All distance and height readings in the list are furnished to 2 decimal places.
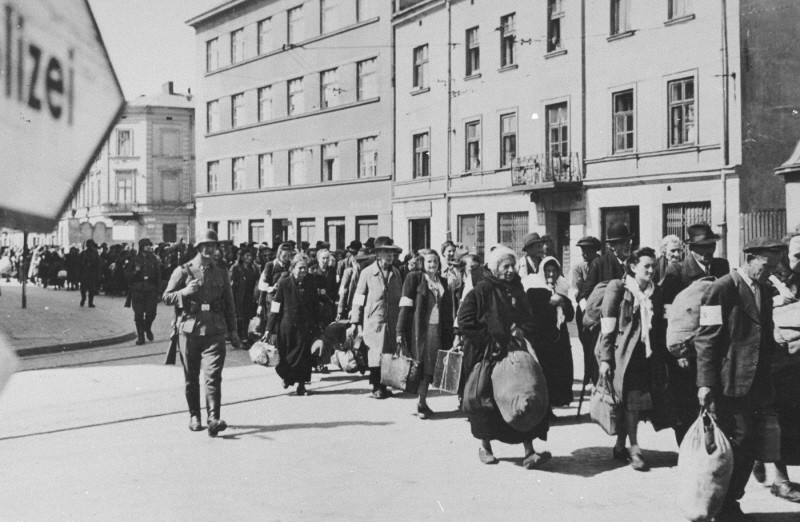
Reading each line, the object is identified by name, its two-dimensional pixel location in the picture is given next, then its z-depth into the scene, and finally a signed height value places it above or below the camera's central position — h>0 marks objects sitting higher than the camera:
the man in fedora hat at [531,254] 9.48 +0.17
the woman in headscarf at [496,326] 6.71 -0.46
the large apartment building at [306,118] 34.19 +6.68
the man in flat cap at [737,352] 5.48 -0.55
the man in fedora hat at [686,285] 6.39 -0.15
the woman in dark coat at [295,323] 10.45 -0.68
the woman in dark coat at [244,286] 15.78 -0.30
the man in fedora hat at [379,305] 10.12 -0.43
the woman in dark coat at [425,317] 9.38 -0.53
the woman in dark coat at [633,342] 6.77 -0.59
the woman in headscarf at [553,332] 8.95 -0.67
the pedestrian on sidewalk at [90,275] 22.19 -0.12
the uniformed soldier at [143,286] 15.92 -0.29
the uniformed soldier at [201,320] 7.97 -0.47
